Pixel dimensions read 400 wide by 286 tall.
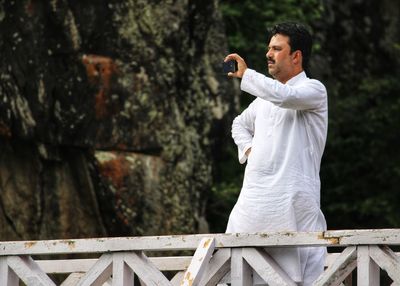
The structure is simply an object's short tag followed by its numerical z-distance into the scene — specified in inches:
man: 548.2
